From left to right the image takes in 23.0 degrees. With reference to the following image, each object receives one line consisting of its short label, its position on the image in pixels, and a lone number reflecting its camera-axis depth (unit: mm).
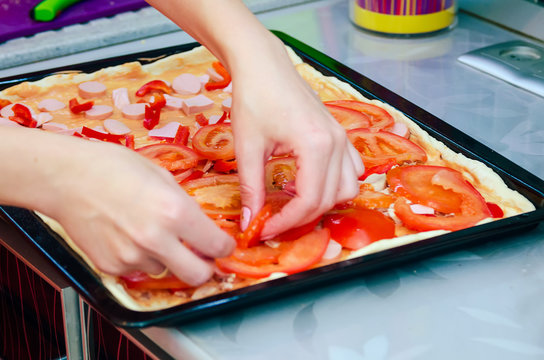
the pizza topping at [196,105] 1074
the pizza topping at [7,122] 1031
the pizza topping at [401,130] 1017
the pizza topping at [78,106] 1076
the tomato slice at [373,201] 938
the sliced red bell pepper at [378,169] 974
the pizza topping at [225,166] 978
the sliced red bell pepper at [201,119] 1052
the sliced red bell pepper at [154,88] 1101
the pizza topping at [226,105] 1074
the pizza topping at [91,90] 1099
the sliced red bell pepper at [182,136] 1024
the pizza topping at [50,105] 1082
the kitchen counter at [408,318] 833
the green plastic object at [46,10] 1255
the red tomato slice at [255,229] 880
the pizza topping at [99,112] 1068
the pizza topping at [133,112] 1067
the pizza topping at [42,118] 1060
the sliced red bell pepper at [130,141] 1020
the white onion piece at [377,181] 961
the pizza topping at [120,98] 1086
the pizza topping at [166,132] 1032
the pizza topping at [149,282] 853
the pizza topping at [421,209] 926
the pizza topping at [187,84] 1109
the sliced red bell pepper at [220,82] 1117
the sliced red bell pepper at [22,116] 1056
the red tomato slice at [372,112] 1024
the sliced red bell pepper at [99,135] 1029
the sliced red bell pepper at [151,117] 1052
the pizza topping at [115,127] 1043
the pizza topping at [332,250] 888
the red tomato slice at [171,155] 979
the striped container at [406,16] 1202
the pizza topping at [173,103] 1082
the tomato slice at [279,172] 948
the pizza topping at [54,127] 1048
